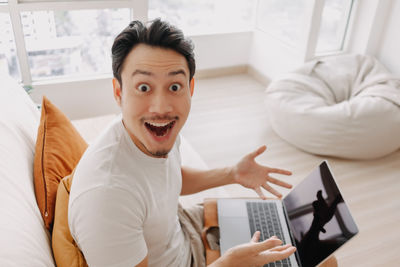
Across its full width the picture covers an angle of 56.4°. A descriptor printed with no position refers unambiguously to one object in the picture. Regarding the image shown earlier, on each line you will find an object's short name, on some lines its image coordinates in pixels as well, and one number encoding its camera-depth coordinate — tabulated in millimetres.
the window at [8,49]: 2424
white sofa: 788
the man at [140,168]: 894
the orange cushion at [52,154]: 1044
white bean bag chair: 2467
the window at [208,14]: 3779
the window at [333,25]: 3189
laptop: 1186
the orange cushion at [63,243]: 925
